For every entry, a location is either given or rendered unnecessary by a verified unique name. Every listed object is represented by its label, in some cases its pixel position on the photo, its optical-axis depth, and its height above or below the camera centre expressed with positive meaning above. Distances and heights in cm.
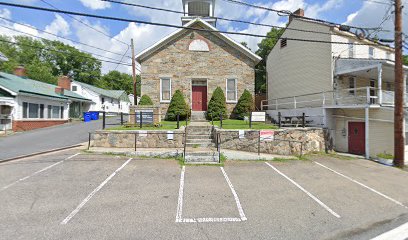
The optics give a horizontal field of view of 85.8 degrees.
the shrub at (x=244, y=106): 1744 +129
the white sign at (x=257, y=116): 1338 +36
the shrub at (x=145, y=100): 1717 +164
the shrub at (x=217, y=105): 1736 +131
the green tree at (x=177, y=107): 1686 +109
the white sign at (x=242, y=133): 1161 -62
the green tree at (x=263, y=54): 3459 +1126
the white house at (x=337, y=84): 1361 +308
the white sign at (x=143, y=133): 1140 -63
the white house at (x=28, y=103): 1764 +151
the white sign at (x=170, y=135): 1143 -72
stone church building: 1809 +450
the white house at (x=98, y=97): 3547 +417
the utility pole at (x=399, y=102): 1047 +102
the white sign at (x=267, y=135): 1151 -69
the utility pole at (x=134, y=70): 2145 +504
